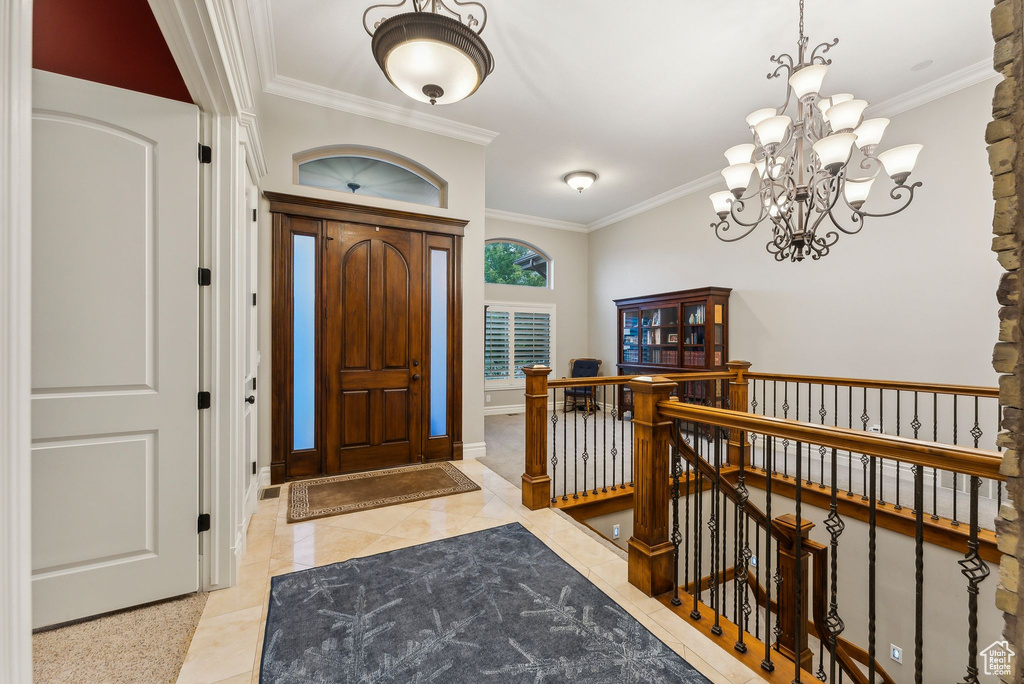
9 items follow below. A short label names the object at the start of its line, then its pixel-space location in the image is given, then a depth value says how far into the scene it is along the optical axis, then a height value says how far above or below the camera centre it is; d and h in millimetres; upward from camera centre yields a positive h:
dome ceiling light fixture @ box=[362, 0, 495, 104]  2148 +1514
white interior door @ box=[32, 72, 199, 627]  1787 -39
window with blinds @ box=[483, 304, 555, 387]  7262 -6
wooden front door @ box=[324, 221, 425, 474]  3822 -63
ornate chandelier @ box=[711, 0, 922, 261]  2477 +1188
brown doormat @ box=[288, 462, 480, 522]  3129 -1219
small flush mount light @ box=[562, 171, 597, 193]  5519 +2115
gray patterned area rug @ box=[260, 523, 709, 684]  1635 -1263
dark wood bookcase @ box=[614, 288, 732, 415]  5438 +74
